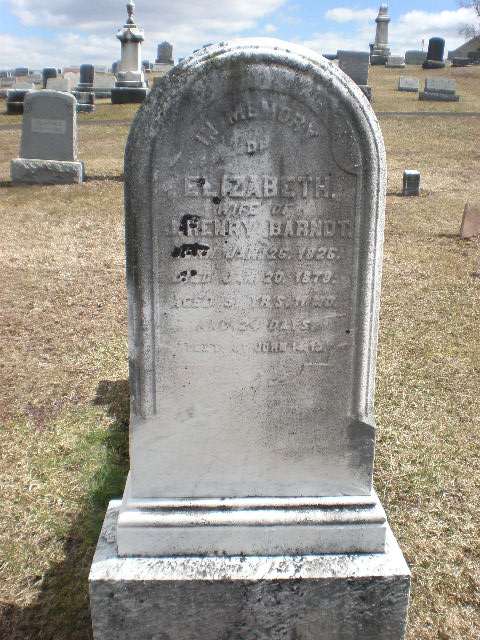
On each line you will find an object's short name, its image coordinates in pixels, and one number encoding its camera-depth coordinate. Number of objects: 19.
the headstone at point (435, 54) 31.98
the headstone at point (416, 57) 36.81
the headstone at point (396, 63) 34.56
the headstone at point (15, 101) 21.02
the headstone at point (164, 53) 37.62
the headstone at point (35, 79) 31.43
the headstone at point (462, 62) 33.06
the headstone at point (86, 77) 24.14
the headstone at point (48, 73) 25.73
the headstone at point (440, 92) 21.44
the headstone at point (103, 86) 24.69
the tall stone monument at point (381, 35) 39.28
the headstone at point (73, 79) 25.01
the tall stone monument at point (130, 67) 20.69
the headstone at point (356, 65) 21.59
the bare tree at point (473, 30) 36.63
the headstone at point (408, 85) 23.95
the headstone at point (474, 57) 33.31
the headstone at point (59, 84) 19.66
